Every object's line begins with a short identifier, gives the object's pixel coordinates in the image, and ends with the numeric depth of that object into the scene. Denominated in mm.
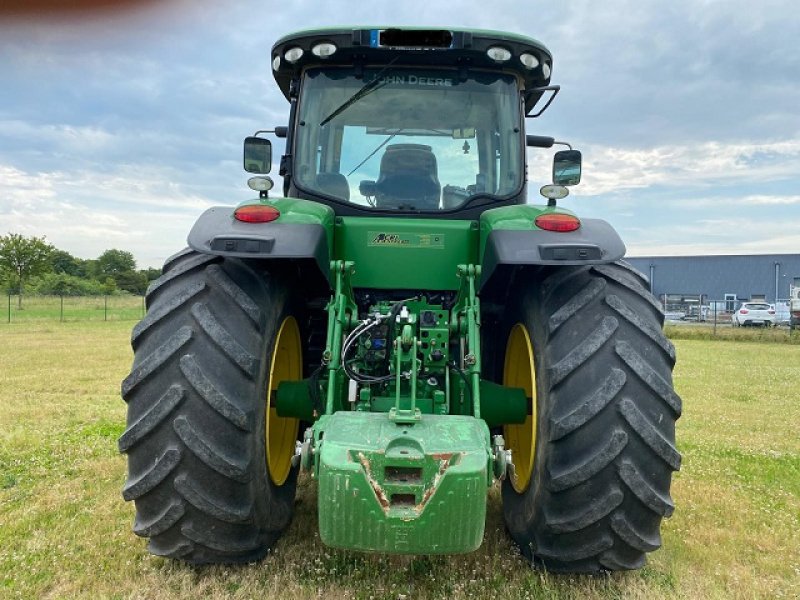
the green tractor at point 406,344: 2568
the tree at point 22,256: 46656
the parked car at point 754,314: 34781
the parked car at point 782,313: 35509
